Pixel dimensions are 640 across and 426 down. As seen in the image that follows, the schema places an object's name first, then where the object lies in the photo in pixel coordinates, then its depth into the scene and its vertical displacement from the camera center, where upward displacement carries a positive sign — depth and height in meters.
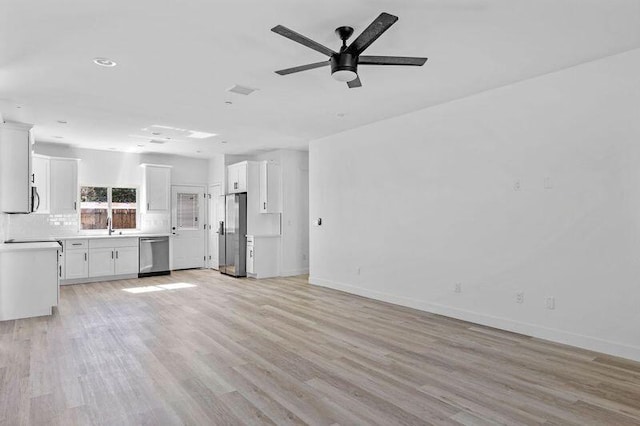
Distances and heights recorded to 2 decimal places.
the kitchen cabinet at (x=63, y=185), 7.58 +0.55
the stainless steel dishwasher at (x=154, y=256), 8.34 -0.96
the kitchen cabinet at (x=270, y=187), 8.26 +0.55
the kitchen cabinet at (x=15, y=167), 5.52 +0.67
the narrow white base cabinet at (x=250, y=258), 8.15 -0.96
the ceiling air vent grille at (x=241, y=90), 4.44 +1.45
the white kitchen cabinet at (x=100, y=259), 7.52 -0.94
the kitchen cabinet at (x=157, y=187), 8.66 +0.58
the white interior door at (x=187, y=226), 9.27 -0.33
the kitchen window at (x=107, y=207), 8.27 +0.13
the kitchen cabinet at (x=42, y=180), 7.34 +0.64
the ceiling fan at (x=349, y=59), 2.84 +1.20
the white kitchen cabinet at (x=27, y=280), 4.97 -0.89
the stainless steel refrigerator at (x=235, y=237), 8.30 -0.55
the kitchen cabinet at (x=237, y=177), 8.35 +0.80
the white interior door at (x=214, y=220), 9.31 -0.18
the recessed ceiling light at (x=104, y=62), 3.65 +1.46
